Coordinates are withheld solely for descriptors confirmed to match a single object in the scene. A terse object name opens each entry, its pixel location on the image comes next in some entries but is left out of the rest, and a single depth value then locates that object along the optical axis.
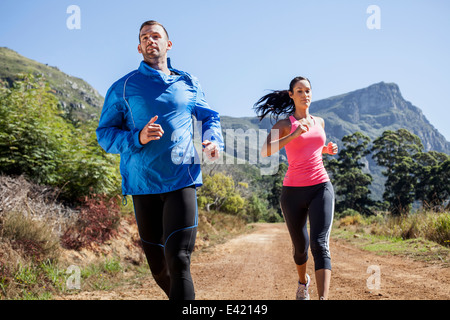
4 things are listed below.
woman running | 3.92
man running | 2.76
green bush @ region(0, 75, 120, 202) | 7.68
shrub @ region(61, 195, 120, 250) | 7.17
